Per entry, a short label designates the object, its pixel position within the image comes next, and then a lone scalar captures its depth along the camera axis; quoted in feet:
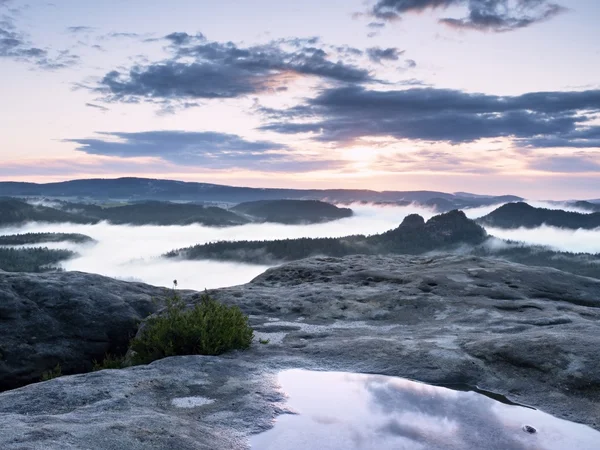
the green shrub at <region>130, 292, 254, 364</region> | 37.09
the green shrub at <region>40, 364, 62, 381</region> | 38.92
